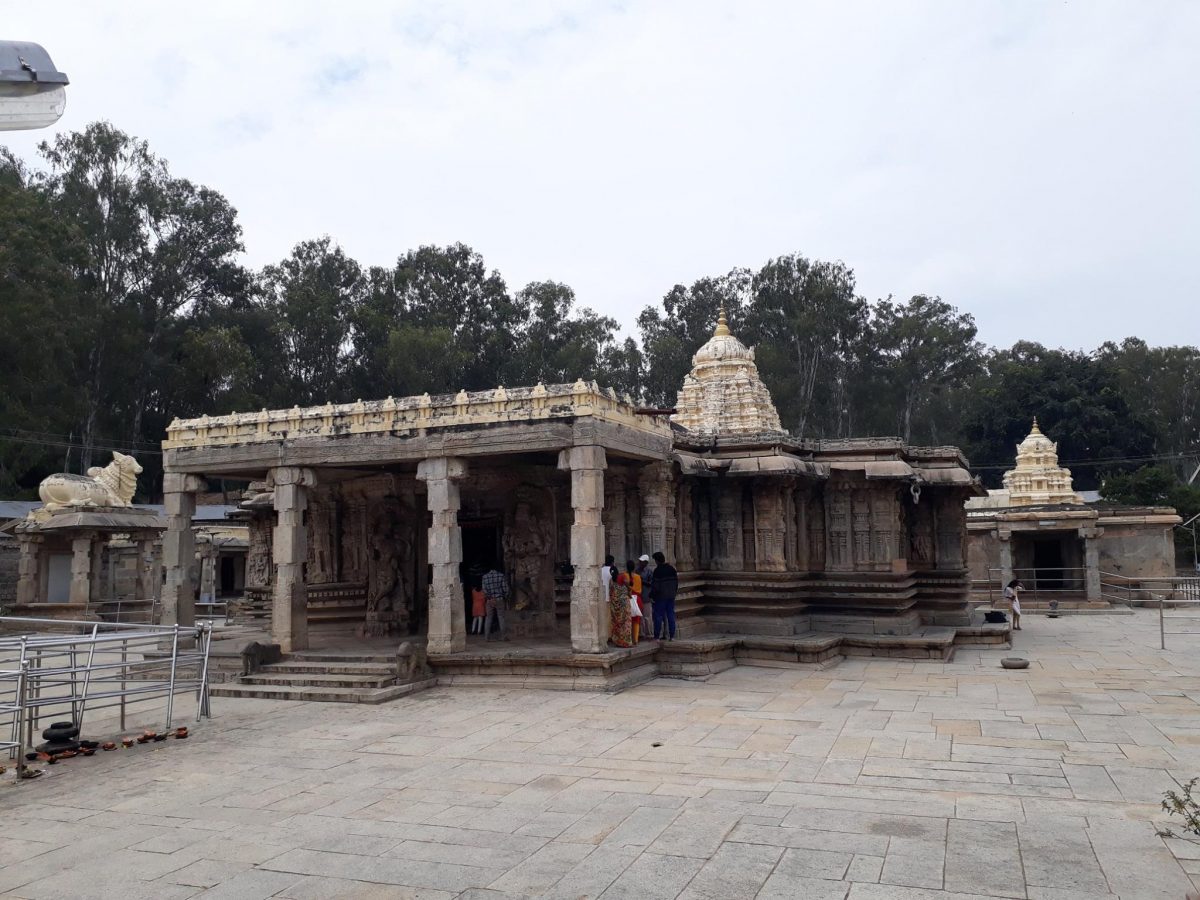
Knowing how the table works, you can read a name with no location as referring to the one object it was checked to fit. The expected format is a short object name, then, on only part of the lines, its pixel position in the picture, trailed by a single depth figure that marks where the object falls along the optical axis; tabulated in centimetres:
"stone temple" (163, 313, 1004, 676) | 1317
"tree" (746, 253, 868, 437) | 4950
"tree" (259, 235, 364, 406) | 4312
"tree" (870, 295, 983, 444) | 5209
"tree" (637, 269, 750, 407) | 5078
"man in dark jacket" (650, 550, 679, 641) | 1415
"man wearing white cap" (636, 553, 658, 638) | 1445
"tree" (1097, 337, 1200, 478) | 5528
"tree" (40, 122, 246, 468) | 3697
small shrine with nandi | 2456
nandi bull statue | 2503
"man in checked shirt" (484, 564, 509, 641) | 1562
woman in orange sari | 1330
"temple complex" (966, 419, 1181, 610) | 2711
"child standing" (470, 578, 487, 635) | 1573
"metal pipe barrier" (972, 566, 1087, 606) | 2802
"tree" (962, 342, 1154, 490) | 4784
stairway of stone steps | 1186
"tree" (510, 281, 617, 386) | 4719
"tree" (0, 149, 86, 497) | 3081
